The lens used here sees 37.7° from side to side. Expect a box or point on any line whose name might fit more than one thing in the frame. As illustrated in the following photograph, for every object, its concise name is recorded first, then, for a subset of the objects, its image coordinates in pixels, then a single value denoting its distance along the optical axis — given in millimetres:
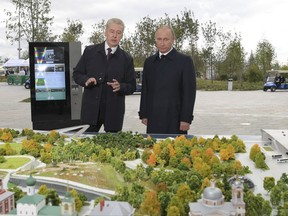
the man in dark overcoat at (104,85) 4543
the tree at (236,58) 37781
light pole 22531
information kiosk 8484
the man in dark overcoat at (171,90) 4402
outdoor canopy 37156
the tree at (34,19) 22141
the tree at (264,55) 42625
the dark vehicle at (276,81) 29005
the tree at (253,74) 38375
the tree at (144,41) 38894
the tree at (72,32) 32656
